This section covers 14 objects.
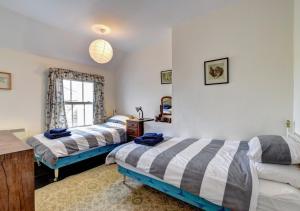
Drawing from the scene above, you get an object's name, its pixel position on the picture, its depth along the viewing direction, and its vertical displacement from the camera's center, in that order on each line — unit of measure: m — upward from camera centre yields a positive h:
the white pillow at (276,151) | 1.30 -0.42
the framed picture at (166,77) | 3.48 +0.58
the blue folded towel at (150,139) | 2.21 -0.53
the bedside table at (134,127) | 3.50 -0.57
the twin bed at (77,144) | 2.41 -0.73
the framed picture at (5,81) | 2.80 +0.40
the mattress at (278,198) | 1.14 -0.71
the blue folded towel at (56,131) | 2.83 -0.51
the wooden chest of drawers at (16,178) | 0.73 -0.37
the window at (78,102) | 3.78 +0.02
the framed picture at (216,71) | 2.49 +0.50
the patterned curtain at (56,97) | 3.36 +0.12
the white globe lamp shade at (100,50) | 2.55 +0.85
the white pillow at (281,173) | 1.23 -0.57
